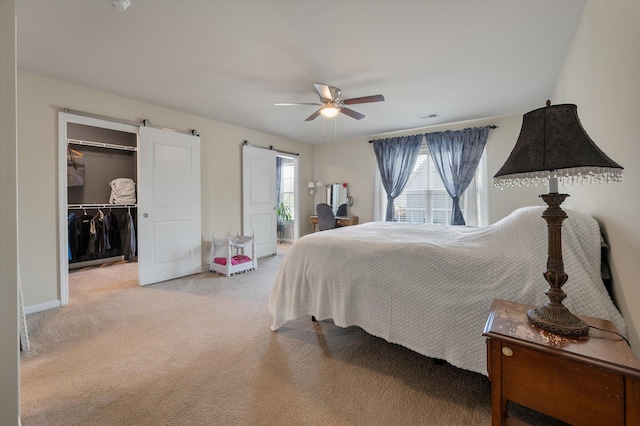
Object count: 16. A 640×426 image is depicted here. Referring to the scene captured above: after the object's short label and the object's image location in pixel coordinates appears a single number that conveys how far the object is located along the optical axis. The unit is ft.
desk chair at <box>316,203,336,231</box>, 17.57
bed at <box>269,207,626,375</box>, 4.63
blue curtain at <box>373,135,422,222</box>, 16.42
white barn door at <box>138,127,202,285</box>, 11.80
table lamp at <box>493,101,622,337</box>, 3.04
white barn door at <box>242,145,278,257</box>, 16.10
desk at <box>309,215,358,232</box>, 18.29
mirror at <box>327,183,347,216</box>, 19.16
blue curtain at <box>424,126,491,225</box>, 14.38
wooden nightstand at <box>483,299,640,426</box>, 2.73
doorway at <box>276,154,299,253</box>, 23.82
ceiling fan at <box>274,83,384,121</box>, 8.97
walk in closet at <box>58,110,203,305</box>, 11.57
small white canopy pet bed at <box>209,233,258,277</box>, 13.37
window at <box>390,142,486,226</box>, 14.83
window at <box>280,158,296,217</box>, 23.99
